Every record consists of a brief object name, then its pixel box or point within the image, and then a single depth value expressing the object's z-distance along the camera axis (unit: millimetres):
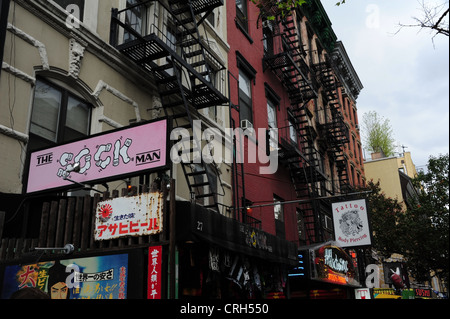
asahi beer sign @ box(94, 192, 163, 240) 6199
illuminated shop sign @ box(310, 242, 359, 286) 14820
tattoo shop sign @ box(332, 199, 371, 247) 17548
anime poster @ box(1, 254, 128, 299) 5789
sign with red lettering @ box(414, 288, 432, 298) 28694
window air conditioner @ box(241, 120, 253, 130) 16406
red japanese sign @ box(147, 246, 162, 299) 5723
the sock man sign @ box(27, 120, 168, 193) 6855
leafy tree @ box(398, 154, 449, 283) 27266
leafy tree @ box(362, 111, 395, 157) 56719
